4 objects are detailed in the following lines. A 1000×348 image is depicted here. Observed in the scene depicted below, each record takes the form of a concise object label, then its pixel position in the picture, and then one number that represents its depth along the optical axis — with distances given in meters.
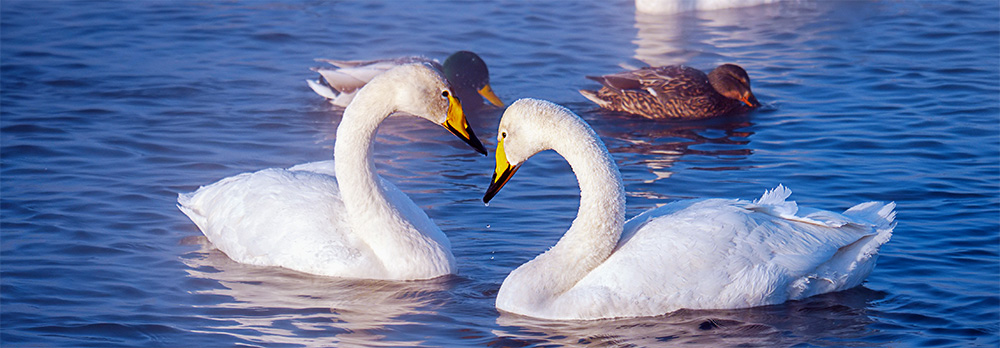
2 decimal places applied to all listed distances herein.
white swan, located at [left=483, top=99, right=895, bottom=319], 12.16
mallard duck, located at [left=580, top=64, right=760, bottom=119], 22.87
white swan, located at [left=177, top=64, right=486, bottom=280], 13.68
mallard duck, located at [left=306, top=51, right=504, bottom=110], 23.22
